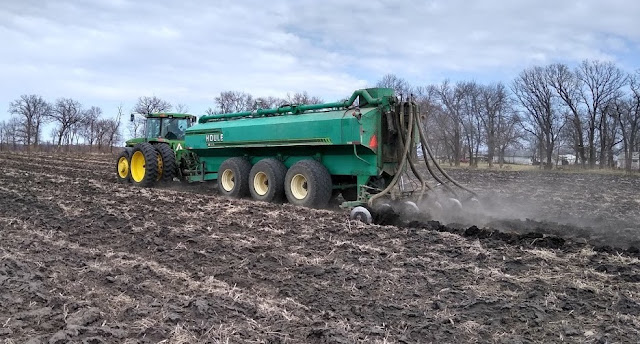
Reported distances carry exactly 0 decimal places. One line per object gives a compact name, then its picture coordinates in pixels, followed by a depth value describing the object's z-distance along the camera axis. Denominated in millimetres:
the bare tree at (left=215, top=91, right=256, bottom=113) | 65538
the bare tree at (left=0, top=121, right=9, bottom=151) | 73062
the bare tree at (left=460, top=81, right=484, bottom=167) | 60969
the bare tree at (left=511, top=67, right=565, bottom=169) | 53531
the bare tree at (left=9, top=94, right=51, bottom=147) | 64000
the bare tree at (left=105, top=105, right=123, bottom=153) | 64344
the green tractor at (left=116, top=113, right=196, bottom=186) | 12680
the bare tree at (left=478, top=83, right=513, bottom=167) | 59500
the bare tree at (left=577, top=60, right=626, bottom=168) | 48569
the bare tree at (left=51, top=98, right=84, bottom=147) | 62125
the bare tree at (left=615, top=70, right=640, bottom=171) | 45594
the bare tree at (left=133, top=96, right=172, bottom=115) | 64312
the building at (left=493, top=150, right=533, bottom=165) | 83194
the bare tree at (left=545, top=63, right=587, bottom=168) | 49438
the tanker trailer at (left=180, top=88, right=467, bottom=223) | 8531
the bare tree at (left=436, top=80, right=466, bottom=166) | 58088
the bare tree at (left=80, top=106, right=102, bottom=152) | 65812
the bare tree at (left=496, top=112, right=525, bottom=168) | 58472
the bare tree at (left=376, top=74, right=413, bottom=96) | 59428
